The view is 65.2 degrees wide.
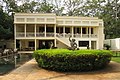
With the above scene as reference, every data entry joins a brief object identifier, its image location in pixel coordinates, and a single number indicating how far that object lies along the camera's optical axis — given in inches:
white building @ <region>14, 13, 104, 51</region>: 581.4
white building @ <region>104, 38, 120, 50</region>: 651.6
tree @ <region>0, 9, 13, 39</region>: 586.3
